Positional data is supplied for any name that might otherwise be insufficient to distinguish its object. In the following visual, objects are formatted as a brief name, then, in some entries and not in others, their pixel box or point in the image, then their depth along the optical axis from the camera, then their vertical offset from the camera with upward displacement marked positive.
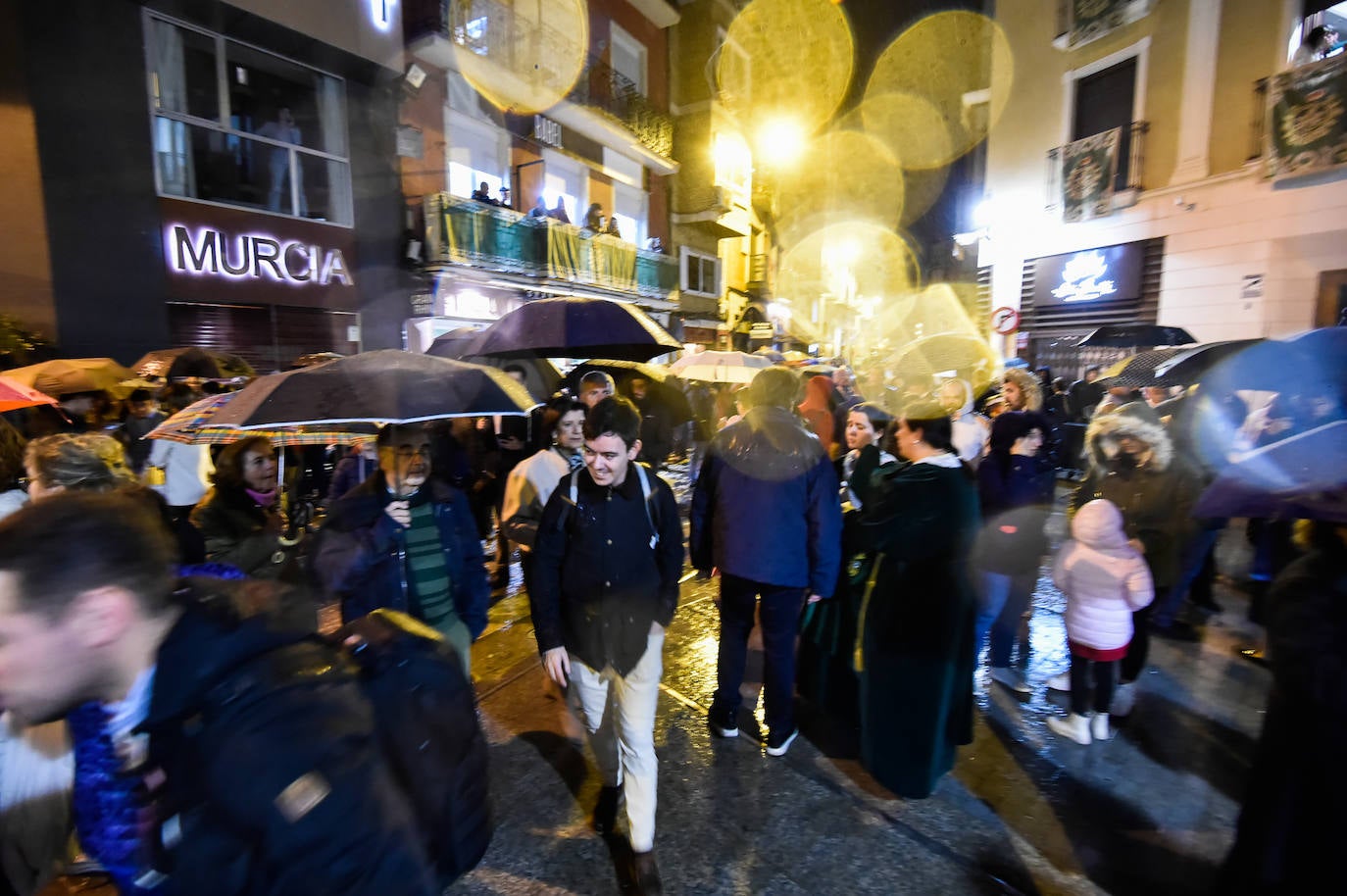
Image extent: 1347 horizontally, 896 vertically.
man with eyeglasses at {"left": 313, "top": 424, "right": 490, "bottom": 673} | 2.75 -0.70
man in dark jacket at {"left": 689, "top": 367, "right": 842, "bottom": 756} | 3.32 -0.72
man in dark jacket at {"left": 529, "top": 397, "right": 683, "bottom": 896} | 2.67 -0.88
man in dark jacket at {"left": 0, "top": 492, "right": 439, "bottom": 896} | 1.09 -0.60
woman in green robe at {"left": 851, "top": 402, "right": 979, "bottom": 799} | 2.98 -1.08
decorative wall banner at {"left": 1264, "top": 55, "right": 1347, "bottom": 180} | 10.05 +4.62
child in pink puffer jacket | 3.40 -1.14
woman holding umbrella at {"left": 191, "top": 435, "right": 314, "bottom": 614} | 3.23 -0.65
